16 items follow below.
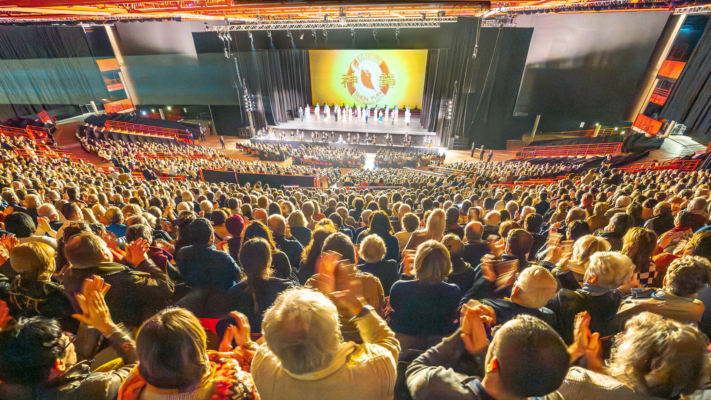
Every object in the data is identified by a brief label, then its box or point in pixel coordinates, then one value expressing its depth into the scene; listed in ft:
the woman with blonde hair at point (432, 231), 10.26
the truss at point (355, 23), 43.75
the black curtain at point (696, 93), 37.96
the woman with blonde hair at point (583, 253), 7.17
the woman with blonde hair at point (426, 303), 5.61
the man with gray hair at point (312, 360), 3.12
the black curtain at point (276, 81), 67.41
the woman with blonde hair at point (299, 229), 11.25
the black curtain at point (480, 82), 50.21
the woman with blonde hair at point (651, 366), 3.15
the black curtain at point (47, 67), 60.95
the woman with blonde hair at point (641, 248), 7.04
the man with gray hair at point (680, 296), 5.16
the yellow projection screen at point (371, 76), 71.20
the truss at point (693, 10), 37.61
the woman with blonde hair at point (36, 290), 5.62
